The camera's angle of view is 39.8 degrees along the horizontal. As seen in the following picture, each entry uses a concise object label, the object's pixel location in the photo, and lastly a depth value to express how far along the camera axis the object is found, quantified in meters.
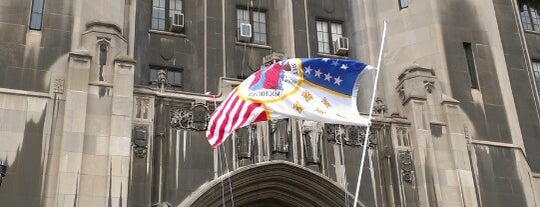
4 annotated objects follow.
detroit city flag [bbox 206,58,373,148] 18.72
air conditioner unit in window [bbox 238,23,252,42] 25.77
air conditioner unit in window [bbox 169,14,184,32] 25.30
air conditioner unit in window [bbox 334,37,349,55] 26.77
